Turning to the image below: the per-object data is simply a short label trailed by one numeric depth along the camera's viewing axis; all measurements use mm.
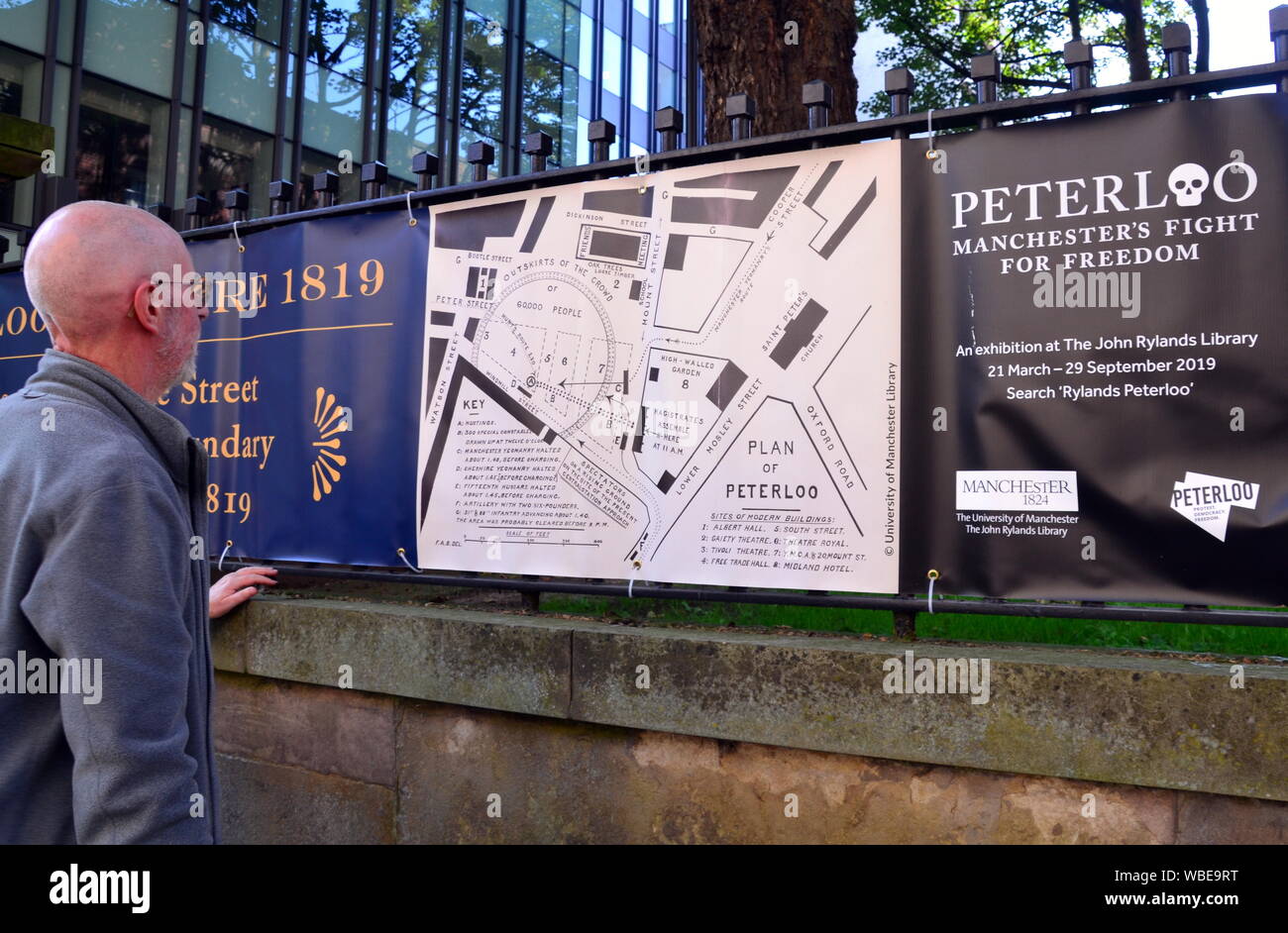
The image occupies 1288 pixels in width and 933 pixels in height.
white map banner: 3238
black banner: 2775
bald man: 1836
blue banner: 4113
